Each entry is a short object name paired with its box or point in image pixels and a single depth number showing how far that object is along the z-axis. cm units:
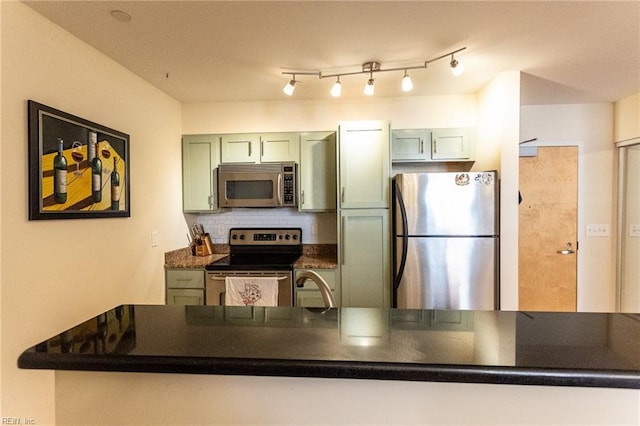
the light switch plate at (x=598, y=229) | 329
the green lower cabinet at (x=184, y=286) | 281
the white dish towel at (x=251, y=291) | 268
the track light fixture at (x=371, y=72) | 211
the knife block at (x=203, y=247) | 318
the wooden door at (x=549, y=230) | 332
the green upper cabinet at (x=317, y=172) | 303
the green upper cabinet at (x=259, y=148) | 306
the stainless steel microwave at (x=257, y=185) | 301
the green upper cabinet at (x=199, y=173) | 313
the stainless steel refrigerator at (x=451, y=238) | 245
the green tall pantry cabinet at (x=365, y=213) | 274
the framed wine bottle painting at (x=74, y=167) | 158
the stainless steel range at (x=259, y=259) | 271
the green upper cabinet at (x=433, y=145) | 294
